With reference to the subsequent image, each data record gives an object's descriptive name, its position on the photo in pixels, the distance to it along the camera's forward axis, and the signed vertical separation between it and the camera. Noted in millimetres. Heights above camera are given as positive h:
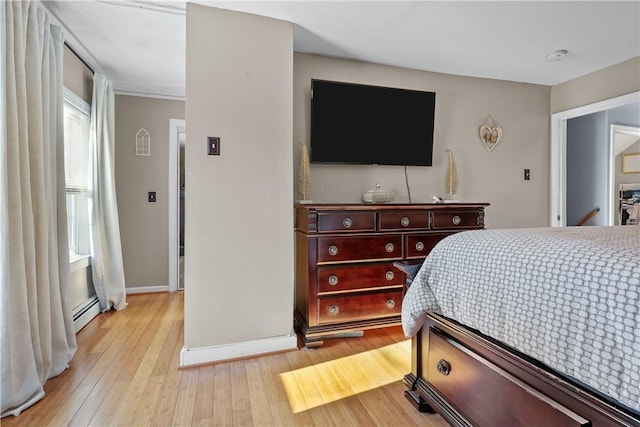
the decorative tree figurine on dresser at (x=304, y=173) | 2537 +229
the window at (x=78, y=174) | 2744 +260
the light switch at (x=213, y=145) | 2070 +365
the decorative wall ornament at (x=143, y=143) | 3609 +669
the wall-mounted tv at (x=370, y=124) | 2662 +664
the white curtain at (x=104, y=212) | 2926 -73
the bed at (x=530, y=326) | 784 -373
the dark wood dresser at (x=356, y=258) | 2275 -394
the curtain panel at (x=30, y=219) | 1553 -75
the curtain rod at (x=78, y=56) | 2522 +1215
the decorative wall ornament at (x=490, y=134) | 3248 +679
